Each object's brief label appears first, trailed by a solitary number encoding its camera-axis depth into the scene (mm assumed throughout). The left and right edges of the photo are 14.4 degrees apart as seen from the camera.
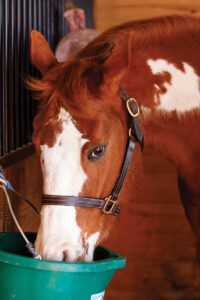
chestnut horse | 1658
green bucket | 1551
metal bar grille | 1965
